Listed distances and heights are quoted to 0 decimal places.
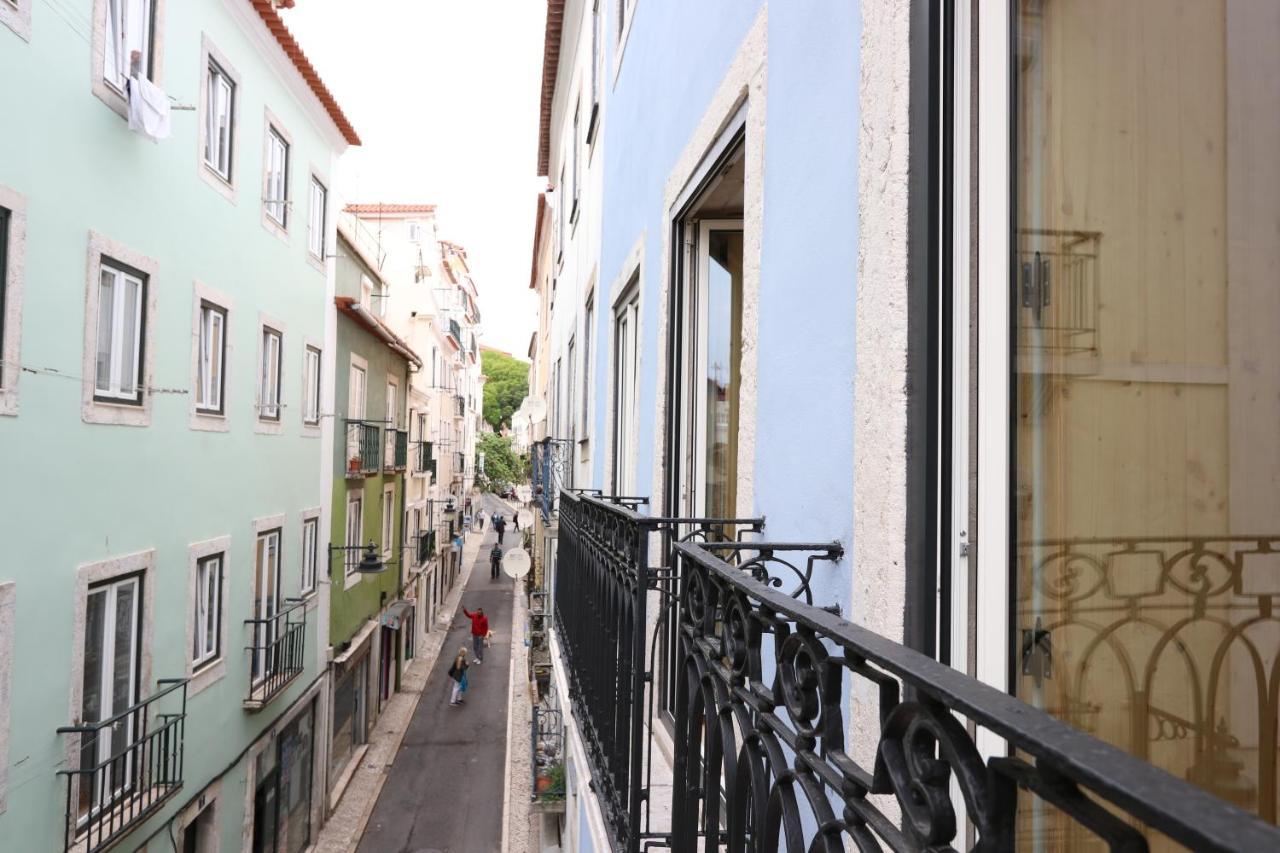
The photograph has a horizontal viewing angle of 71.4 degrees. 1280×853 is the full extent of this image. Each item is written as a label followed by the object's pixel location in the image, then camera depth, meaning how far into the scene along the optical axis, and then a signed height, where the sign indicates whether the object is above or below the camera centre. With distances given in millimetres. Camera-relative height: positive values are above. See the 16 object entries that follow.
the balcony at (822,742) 744 -378
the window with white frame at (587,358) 9734 +1204
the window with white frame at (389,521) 22562 -1568
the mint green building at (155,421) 7457 +395
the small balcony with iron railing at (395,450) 22156 +279
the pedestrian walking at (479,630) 26422 -5025
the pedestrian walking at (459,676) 23536 -5709
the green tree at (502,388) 81375 +6877
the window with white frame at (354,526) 18667 -1446
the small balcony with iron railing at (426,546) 28219 -2786
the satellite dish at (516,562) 18828 -2147
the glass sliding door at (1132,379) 1104 +139
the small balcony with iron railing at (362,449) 18500 +238
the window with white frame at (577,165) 11862 +4048
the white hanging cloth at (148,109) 8695 +3447
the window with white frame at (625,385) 6692 +639
